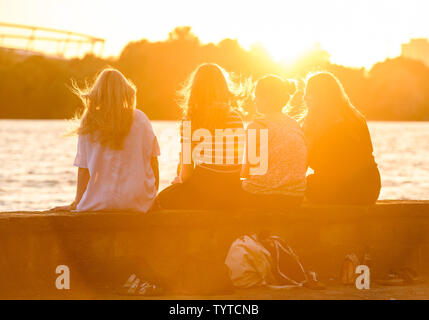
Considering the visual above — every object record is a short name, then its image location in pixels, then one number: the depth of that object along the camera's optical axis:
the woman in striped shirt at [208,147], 10.23
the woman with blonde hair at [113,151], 9.90
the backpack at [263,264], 9.90
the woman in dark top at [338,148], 10.96
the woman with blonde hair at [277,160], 10.49
